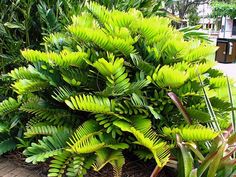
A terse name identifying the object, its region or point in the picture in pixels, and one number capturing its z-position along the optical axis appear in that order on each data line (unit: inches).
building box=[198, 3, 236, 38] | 600.1
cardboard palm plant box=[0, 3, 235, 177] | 85.4
